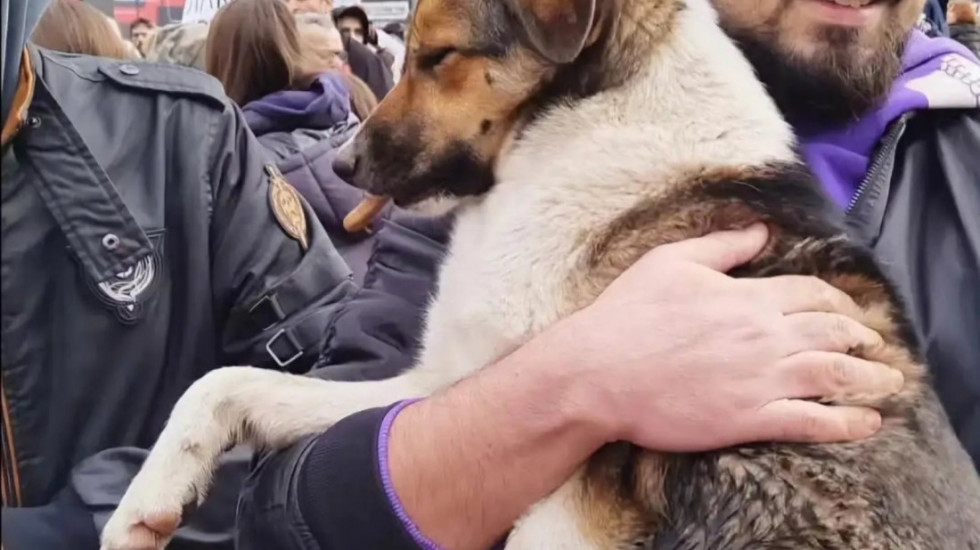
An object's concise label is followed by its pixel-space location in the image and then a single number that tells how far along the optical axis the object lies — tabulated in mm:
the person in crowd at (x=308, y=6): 4621
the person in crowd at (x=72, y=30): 2828
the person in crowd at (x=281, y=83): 3342
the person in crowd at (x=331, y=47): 3835
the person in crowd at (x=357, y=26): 6090
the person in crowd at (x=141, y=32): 4768
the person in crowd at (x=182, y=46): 3889
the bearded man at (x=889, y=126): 1465
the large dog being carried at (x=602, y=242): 1136
